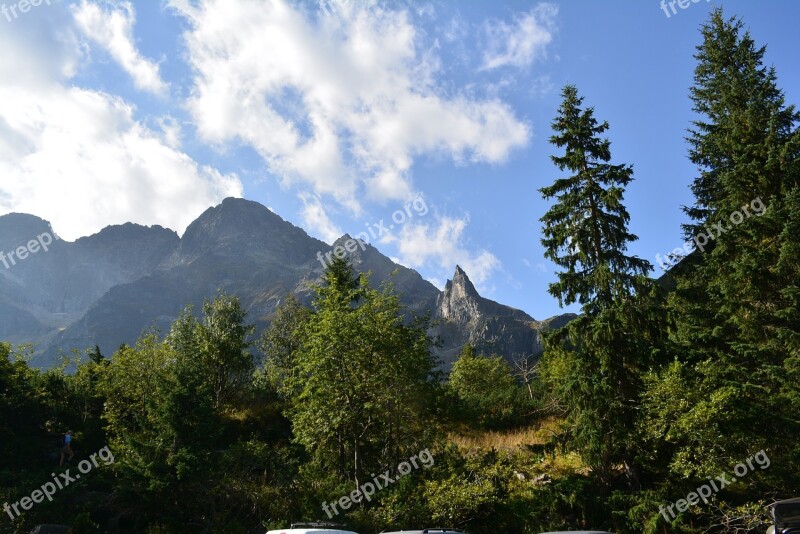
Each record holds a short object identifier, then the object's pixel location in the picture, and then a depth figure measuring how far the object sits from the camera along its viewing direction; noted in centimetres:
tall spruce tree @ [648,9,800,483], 1253
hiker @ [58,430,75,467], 1997
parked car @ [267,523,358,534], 811
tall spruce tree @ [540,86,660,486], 1433
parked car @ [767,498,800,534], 900
